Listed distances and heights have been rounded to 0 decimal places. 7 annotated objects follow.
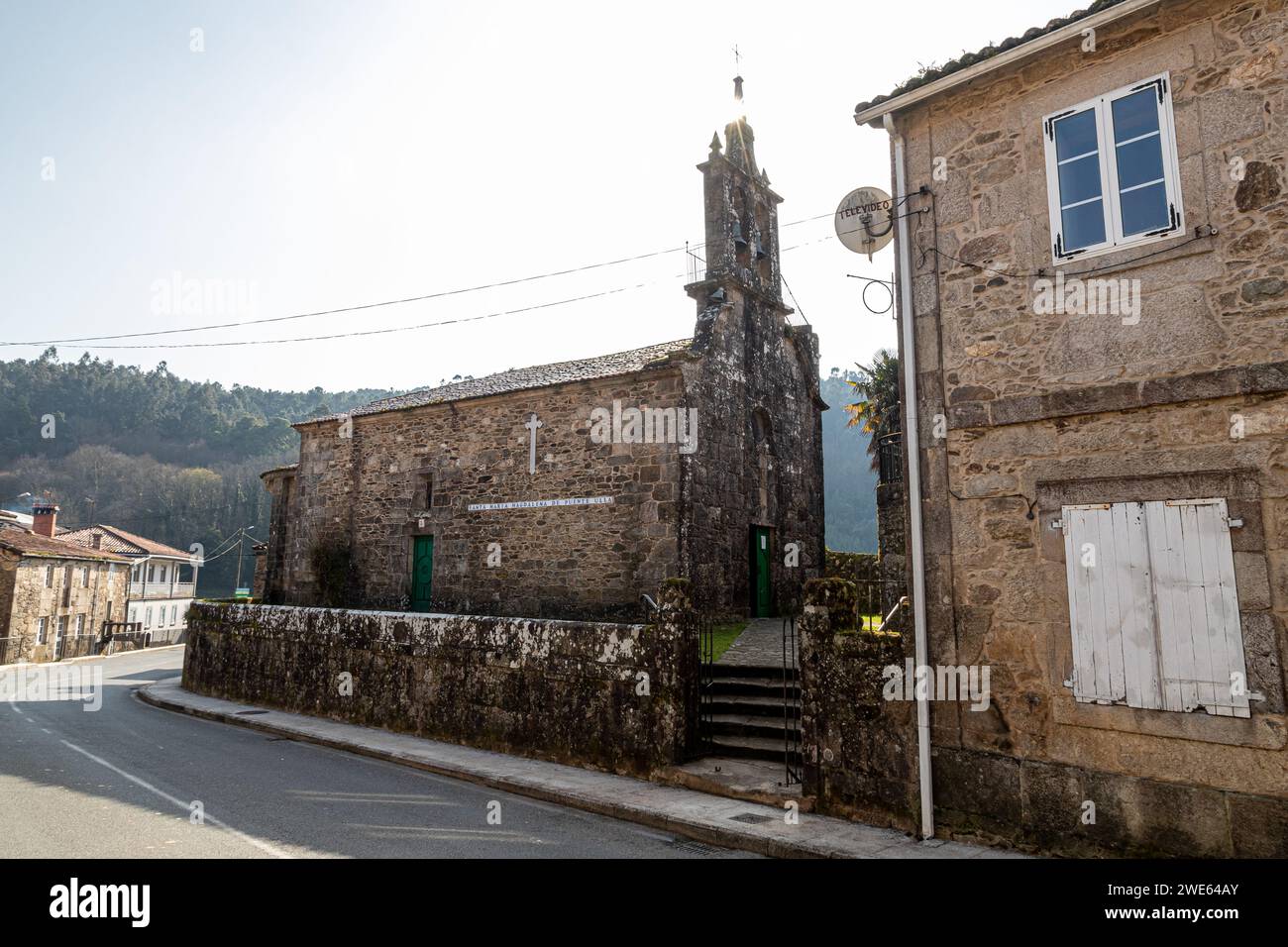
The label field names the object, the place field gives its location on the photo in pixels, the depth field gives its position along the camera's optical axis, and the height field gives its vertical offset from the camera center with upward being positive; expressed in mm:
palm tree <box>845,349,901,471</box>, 23906 +5816
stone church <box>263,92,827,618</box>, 15203 +2341
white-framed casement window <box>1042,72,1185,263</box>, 6000 +3250
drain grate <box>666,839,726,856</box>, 6465 -2248
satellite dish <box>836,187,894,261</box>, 7840 +3677
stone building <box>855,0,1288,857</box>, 5414 +1181
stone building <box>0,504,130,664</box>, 29500 -445
